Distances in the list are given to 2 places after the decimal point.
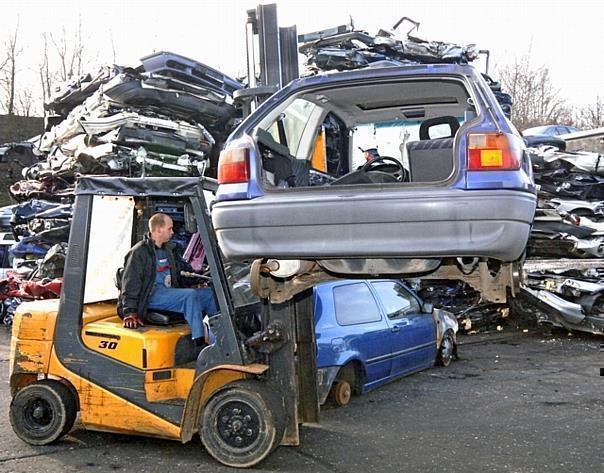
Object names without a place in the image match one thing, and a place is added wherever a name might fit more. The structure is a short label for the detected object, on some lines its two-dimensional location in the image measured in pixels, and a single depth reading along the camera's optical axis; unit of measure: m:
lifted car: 3.71
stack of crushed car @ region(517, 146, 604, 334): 11.21
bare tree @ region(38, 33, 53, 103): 31.06
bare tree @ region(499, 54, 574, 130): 36.41
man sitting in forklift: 5.26
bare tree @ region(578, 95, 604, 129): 39.16
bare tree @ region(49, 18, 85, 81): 30.70
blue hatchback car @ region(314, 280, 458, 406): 6.68
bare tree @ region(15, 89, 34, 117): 30.95
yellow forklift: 5.07
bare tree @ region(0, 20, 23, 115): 30.67
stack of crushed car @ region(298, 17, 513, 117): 12.55
